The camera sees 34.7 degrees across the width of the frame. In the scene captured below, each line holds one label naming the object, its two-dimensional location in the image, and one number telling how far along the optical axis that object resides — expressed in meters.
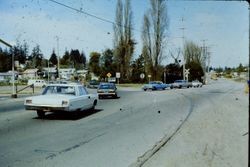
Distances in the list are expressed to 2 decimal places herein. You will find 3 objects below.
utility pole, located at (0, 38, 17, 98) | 29.82
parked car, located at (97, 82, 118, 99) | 33.38
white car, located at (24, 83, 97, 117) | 14.45
